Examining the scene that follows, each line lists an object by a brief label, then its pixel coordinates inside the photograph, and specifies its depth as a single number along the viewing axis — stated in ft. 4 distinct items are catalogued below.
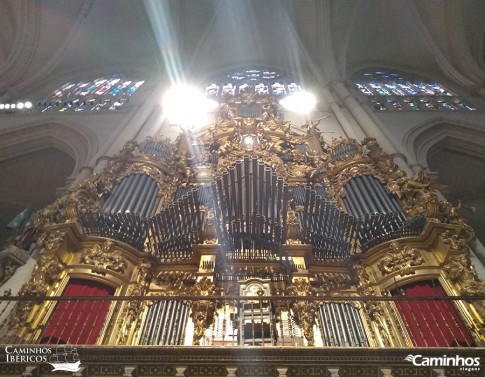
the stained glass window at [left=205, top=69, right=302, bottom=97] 57.73
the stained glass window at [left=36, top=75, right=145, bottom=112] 49.98
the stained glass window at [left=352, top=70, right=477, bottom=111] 50.62
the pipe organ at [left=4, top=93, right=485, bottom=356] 19.27
